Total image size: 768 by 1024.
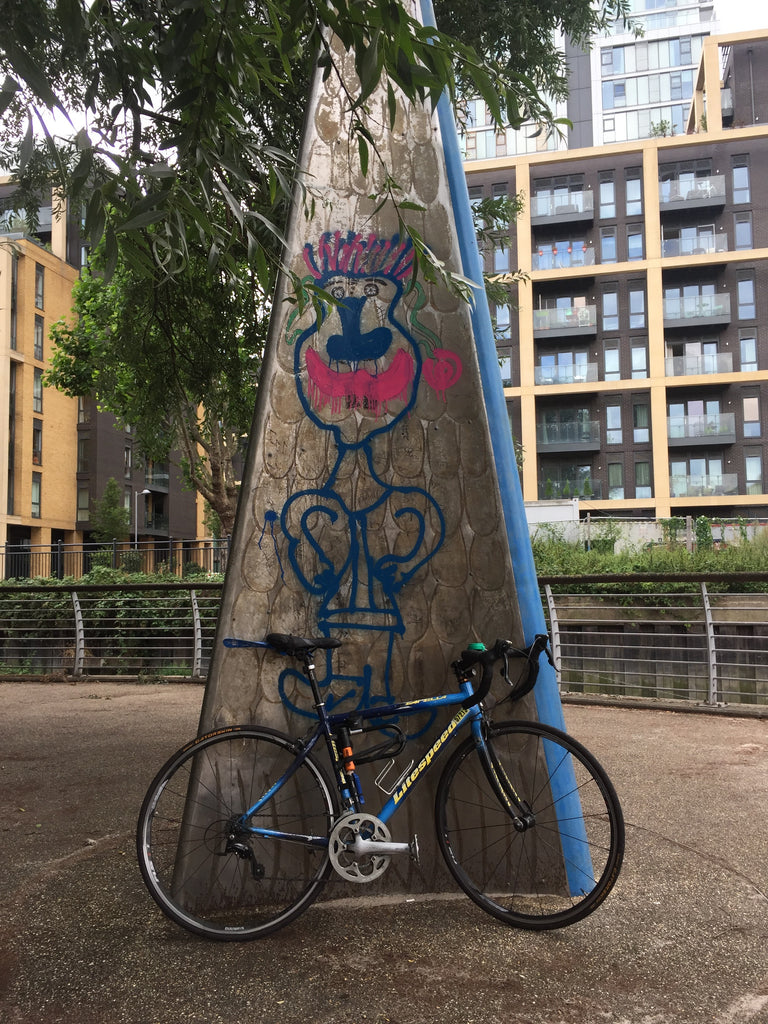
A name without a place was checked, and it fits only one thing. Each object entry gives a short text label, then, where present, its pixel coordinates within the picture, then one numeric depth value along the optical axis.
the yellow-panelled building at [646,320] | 38.19
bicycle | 3.13
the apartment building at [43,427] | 39.66
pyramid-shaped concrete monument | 3.64
